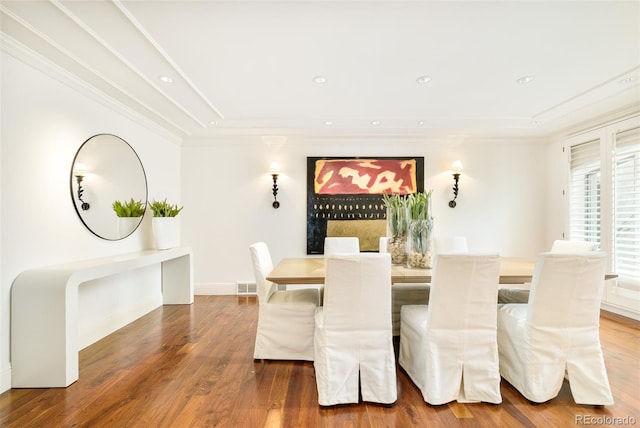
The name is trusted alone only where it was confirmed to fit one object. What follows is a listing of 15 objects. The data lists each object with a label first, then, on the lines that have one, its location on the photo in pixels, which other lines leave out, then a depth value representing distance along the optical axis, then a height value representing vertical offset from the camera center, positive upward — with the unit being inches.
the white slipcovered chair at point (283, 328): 99.4 -37.6
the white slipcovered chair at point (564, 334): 73.6 -29.9
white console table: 82.5 -31.2
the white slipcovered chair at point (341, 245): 132.8 -13.7
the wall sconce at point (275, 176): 176.6 +22.2
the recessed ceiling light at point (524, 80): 106.8 +47.8
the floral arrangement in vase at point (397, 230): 105.1 -5.7
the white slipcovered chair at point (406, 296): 121.3 -33.5
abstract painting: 181.3 +13.5
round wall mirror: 106.7 +12.1
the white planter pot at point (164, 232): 141.2 -8.5
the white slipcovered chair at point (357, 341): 74.1 -31.9
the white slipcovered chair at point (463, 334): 74.2 -30.3
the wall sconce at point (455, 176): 178.2 +22.5
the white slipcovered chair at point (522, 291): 103.9 -29.7
